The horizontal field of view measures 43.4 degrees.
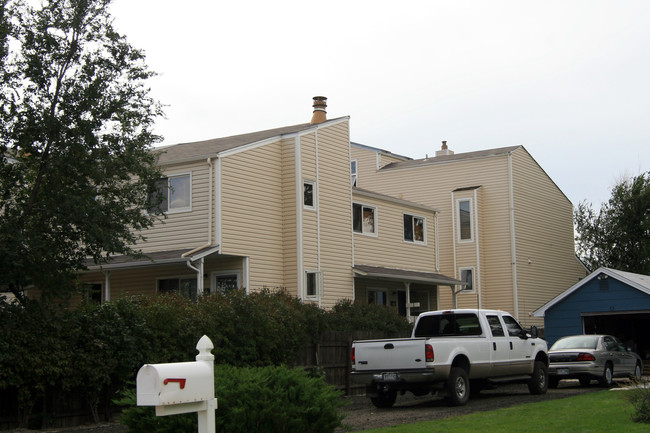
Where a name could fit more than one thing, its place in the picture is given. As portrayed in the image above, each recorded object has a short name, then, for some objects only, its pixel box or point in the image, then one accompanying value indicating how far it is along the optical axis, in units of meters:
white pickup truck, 16.31
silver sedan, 20.98
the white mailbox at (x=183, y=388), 6.34
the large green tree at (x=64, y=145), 14.55
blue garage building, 28.14
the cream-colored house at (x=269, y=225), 23.67
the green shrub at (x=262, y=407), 7.66
